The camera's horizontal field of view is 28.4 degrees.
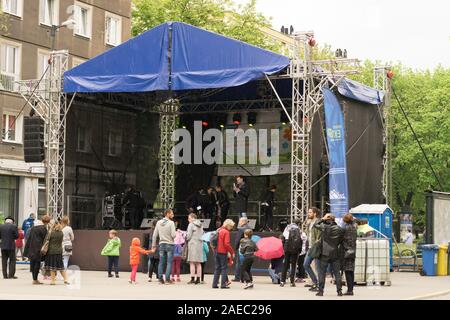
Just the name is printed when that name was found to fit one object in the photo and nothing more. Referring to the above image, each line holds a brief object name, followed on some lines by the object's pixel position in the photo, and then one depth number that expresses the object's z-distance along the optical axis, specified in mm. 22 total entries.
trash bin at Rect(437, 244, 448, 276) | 26992
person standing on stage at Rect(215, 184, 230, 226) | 30611
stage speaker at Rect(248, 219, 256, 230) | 29403
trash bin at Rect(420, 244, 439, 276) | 26766
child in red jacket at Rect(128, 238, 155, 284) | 21469
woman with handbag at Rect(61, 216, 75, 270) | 23953
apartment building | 42375
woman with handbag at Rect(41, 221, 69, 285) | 20984
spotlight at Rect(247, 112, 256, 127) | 32219
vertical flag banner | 24891
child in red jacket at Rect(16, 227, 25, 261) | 33188
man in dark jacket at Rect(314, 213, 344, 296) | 18234
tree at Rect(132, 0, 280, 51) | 47938
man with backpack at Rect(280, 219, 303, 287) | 21078
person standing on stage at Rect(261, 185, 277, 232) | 30062
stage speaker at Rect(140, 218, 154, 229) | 29891
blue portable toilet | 25719
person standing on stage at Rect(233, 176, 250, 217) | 29703
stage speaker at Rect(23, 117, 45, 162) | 27047
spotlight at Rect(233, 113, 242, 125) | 32688
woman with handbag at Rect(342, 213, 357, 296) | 18578
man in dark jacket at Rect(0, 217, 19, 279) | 22938
